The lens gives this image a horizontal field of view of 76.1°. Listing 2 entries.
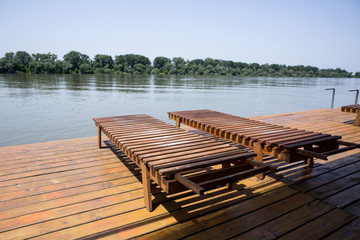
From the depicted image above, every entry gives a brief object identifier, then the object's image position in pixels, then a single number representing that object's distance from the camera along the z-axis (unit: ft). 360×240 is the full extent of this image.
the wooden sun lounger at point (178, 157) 6.42
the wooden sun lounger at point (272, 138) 8.61
